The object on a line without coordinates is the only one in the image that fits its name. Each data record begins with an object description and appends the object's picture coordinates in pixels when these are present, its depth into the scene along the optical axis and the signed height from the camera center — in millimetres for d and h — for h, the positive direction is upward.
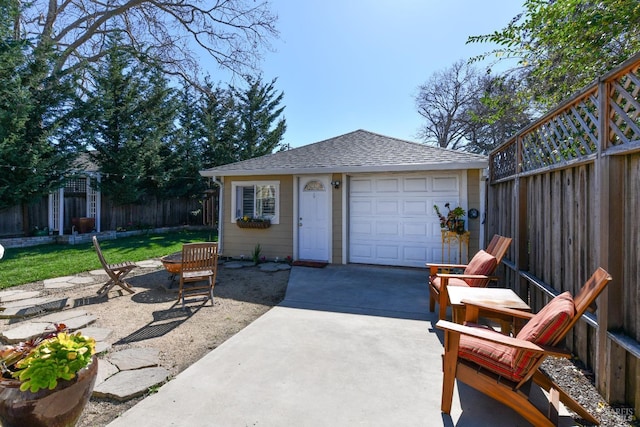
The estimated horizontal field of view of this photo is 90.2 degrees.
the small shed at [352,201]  6852 +348
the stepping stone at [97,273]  6773 -1254
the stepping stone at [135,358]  2957 -1395
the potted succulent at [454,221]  6363 -104
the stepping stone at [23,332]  3500 -1352
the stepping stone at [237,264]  7680 -1214
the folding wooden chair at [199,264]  4824 -782
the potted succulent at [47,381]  1728 -943
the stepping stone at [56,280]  6078 -1281
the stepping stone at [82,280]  6121 -1288
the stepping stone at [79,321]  3902 -1358
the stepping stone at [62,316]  4098 -1353
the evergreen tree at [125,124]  12578 +3754
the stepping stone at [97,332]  3628 -1390
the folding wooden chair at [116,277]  5304 -1053
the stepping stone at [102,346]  3254 -1388
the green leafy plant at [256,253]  8065 -988
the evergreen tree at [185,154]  15703 +3096
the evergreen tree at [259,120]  19500 +6154
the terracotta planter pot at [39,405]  1721 -1051
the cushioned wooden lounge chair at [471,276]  3805 -753
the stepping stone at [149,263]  7757 -1228
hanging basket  8188 -228
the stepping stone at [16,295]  4969 -1317
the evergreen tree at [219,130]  17547 +4825
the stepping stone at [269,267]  7196 -1214
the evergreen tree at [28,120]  9172 +2946
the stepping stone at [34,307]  4289 -1326
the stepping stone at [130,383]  2492 -1399
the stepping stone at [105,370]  2695 -1388
